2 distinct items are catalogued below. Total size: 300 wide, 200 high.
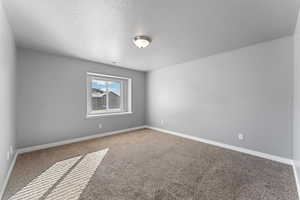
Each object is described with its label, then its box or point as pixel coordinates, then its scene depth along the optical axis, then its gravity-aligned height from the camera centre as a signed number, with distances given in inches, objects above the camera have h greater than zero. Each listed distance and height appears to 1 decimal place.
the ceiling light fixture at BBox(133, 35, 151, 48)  88.7 +41.3
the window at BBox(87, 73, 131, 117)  152.6 +6.3
